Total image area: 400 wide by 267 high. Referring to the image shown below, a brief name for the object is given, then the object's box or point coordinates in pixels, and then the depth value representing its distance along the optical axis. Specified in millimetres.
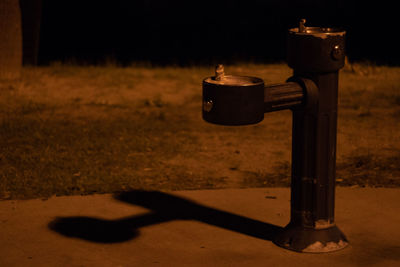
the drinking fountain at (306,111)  3234
